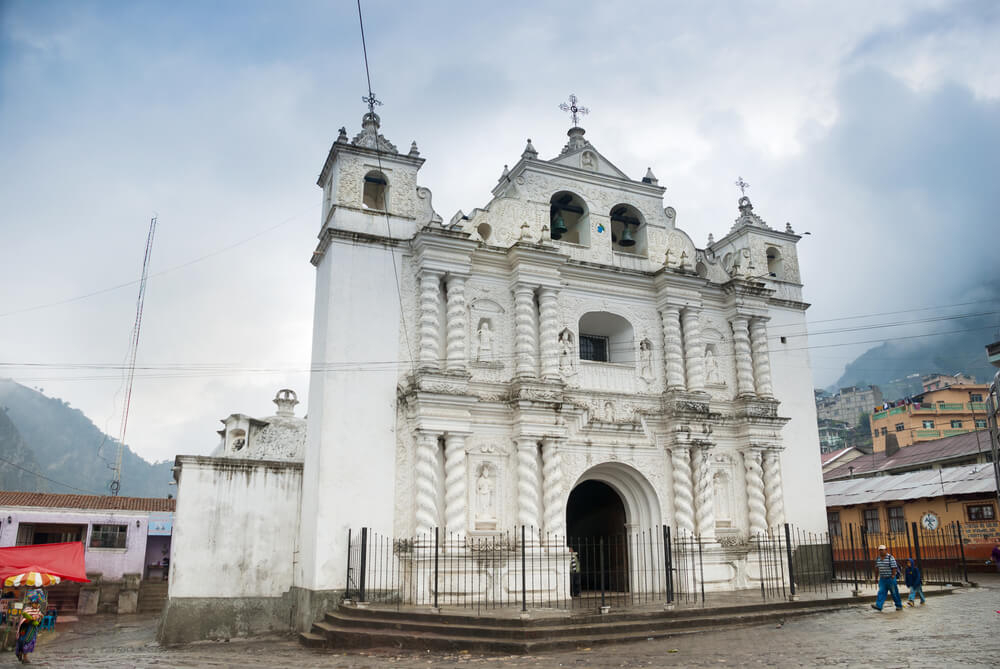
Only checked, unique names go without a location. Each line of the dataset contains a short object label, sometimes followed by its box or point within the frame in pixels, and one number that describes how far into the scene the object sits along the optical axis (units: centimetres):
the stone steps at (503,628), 1185
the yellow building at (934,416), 4809
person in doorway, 1607
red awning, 1485
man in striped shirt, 1390
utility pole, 3280
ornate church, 1532
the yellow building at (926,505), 2341
